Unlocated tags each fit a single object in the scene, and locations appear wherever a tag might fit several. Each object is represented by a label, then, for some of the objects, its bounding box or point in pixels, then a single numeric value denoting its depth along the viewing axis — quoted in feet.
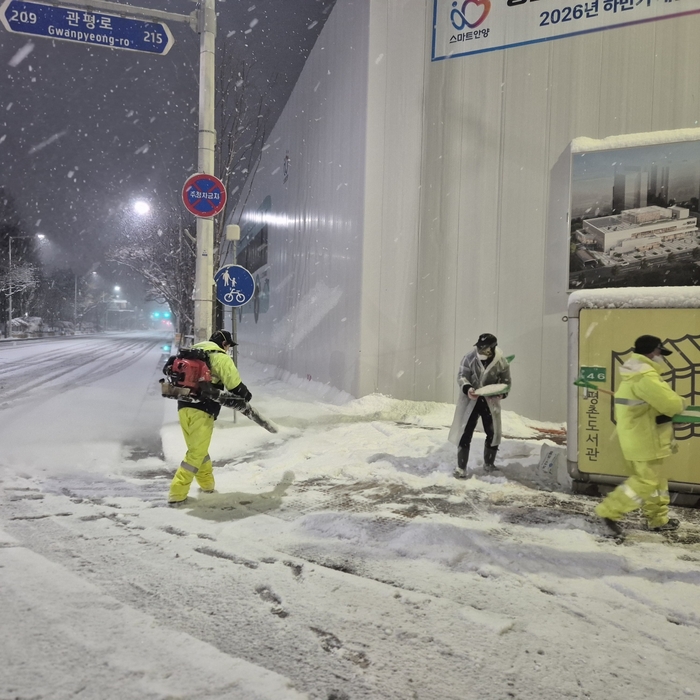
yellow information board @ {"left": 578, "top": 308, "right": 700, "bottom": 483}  17.44
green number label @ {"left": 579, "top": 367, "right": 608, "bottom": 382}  18.35
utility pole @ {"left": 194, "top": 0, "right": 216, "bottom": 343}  28.60
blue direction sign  25.26
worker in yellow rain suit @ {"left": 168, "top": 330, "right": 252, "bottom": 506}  17.21
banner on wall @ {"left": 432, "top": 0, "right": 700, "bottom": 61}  31.68
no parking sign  27.07
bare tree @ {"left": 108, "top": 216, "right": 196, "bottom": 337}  91.45
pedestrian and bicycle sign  27.84
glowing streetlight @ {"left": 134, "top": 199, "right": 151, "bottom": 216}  49.19
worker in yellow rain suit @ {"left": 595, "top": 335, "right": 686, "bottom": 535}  14.40
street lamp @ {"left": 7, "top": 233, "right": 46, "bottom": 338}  150.71
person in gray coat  20.75
